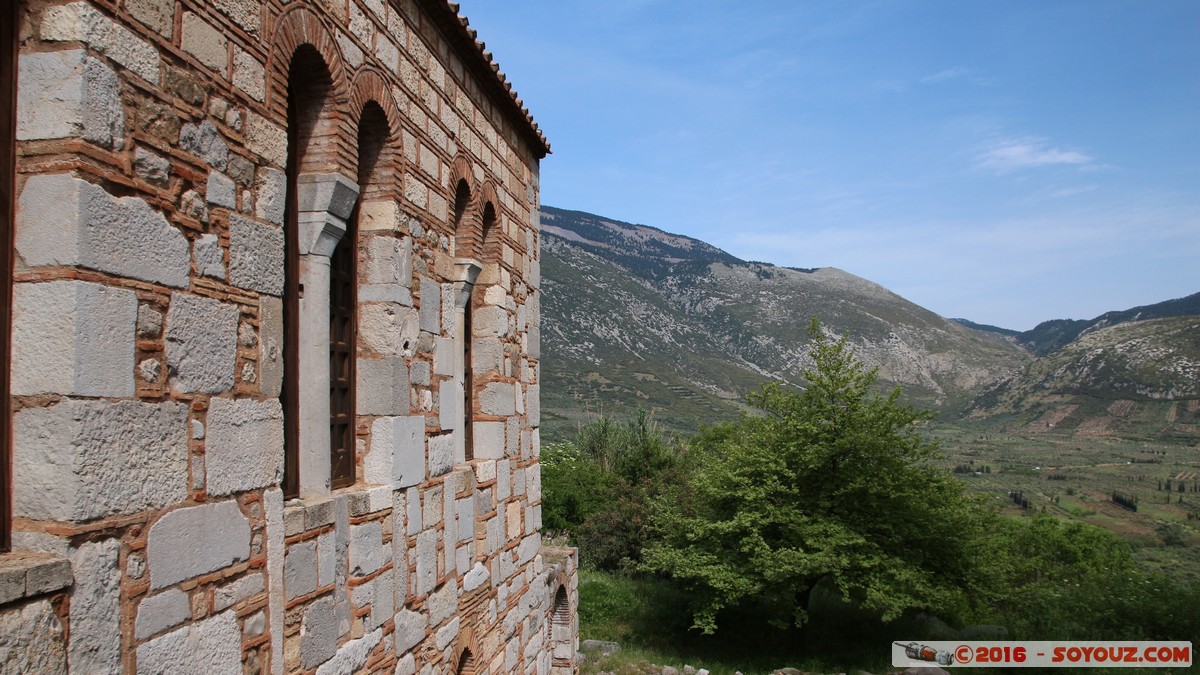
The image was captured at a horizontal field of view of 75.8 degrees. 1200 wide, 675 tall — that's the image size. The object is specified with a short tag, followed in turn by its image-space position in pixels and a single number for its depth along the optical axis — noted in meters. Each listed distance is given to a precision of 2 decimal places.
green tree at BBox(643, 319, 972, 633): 15.98
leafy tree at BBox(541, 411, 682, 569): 24.20
